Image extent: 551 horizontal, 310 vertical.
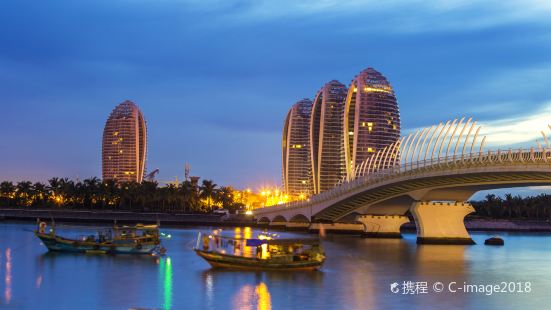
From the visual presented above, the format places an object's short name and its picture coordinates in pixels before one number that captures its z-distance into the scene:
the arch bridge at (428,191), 59.38
